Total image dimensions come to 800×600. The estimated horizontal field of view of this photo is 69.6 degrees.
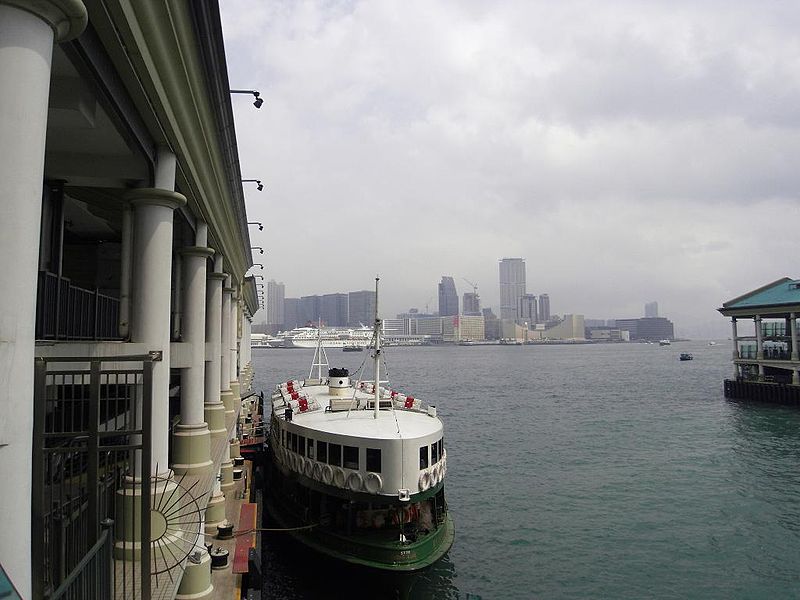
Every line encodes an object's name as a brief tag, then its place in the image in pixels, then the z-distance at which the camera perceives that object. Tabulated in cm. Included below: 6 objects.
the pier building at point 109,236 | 429
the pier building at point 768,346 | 6394
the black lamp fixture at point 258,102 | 1358
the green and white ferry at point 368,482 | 1900
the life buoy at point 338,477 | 1975
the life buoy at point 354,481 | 1925
